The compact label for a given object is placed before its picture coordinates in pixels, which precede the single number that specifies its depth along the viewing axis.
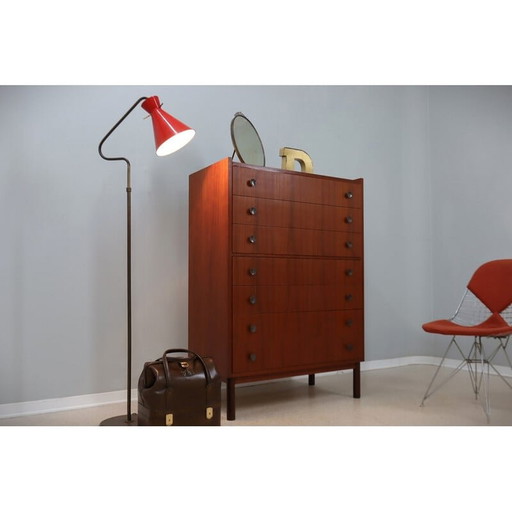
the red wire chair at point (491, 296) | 3.10
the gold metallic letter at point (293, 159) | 3.26
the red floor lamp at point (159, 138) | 2.62
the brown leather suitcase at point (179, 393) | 2.35
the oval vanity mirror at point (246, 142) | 3.07
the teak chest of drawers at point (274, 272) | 2.87
